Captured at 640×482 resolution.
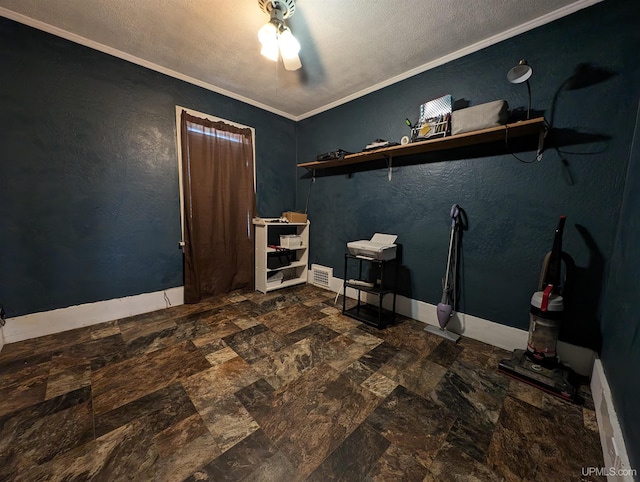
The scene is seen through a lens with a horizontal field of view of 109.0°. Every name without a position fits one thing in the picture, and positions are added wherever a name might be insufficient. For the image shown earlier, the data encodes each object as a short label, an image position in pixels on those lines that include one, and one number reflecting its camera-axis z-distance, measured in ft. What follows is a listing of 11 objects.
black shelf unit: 7.42
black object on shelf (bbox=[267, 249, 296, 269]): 10.95
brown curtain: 8.64
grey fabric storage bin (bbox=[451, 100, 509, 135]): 5.52
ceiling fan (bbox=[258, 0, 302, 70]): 4.99
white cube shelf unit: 10.10
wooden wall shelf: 5.32
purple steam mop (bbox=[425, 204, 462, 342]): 6.77
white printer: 7.37
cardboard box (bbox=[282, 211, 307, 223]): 10.85
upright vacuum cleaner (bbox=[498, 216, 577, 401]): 4.91
